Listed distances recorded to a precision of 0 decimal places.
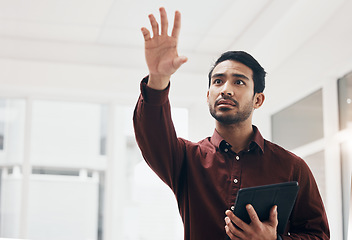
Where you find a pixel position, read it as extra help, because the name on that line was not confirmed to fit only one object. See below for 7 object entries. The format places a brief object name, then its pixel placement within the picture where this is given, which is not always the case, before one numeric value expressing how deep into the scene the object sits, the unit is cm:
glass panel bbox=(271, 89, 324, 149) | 409
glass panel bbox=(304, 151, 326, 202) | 397
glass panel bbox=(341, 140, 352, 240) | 363
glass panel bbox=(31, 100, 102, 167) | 500
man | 159
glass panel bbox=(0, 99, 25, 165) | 496
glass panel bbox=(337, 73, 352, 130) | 364
